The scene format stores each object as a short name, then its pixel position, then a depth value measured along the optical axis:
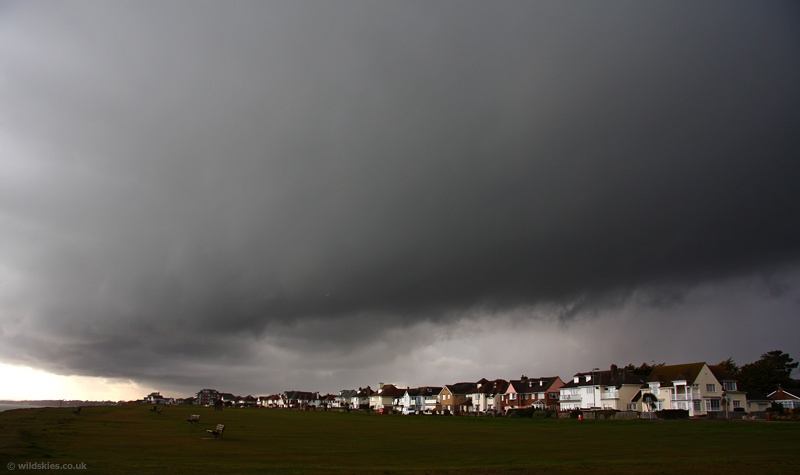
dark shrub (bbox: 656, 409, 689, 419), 83.69
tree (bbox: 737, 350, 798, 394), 128.62
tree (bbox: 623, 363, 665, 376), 141.62
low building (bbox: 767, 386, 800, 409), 111.68
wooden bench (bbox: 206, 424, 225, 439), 38.68
